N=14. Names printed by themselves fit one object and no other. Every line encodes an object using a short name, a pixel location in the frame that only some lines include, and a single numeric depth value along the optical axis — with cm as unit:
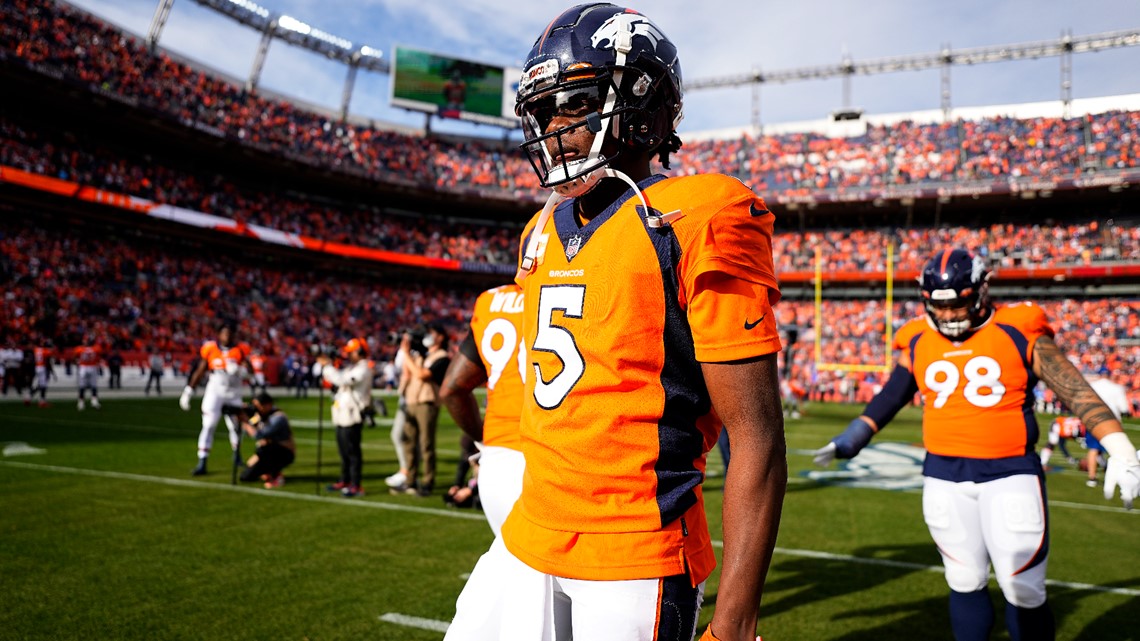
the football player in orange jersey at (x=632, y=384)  147
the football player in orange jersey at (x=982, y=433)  357
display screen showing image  4200
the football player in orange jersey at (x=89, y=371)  1695
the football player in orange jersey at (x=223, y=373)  955
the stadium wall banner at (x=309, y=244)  2586
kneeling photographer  892
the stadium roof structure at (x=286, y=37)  3377
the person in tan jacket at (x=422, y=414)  858
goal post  3043
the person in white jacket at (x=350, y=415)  863
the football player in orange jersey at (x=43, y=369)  1788
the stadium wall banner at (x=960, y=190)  3094
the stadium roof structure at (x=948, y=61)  3566
